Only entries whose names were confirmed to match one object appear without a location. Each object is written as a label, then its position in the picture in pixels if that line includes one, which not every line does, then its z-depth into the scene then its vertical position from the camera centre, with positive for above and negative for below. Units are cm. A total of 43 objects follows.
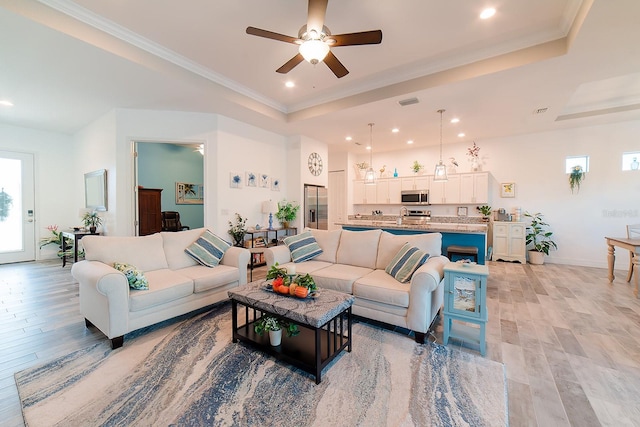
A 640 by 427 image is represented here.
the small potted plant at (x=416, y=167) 734 +119
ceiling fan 224 +152
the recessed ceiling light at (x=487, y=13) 261 +199
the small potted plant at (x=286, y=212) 606 -5
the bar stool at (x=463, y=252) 412 -67
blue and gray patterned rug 163 -128
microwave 711 +34
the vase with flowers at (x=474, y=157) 667 +134
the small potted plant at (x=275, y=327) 222 -100
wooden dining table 358 -55
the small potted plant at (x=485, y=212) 640 -7
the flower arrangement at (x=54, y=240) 594 -67
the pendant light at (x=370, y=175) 507 +67
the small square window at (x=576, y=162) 561 +101
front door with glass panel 560 +5
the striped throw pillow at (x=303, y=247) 381 -55
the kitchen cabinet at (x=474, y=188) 636 +53
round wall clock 653 +117
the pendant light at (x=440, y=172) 445 +63
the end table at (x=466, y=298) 234 -82
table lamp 561 +4
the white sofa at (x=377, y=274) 248 -77
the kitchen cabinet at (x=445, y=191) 670 +48
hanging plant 557 +68
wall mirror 486 +40
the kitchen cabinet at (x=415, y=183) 715 +75
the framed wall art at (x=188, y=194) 773 +50
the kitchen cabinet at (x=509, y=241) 587 -74
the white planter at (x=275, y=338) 224 -110
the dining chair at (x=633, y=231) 414 -36
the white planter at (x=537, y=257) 568 -105
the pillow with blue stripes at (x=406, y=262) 281 -59
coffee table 197 -87
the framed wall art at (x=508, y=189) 628 +48
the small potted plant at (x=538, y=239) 573 -67
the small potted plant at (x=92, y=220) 499 -19
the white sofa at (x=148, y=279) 237 -76
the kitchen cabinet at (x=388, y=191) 759 +54
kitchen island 421 -39
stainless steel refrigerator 638 +7
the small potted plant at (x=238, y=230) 502 -39
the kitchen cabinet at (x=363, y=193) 801 +50
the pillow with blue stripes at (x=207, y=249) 347 -53
